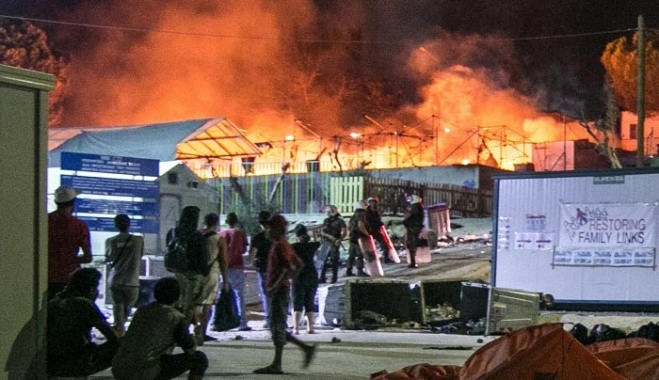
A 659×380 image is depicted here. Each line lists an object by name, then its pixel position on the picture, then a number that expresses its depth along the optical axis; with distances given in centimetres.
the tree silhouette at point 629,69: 4712
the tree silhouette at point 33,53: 5153
